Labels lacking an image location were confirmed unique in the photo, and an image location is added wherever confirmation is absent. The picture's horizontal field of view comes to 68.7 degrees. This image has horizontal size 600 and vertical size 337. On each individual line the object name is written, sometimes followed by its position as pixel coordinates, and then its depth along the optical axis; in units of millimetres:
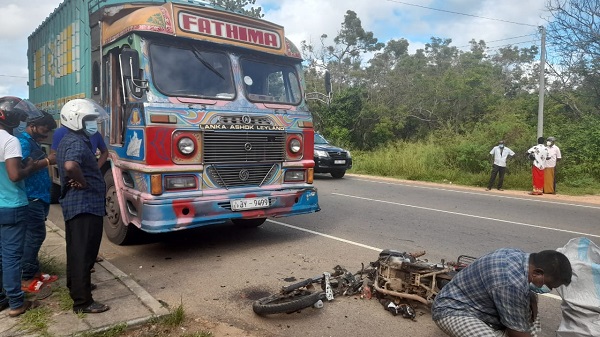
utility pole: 16278
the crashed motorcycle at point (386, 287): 3850
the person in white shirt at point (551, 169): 12703
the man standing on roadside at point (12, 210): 3488
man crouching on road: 2539
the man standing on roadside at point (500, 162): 13648
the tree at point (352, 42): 44672
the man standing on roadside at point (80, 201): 3645
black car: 15484
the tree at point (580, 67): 17734
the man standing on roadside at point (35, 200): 4012
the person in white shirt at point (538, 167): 12703
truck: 4941
